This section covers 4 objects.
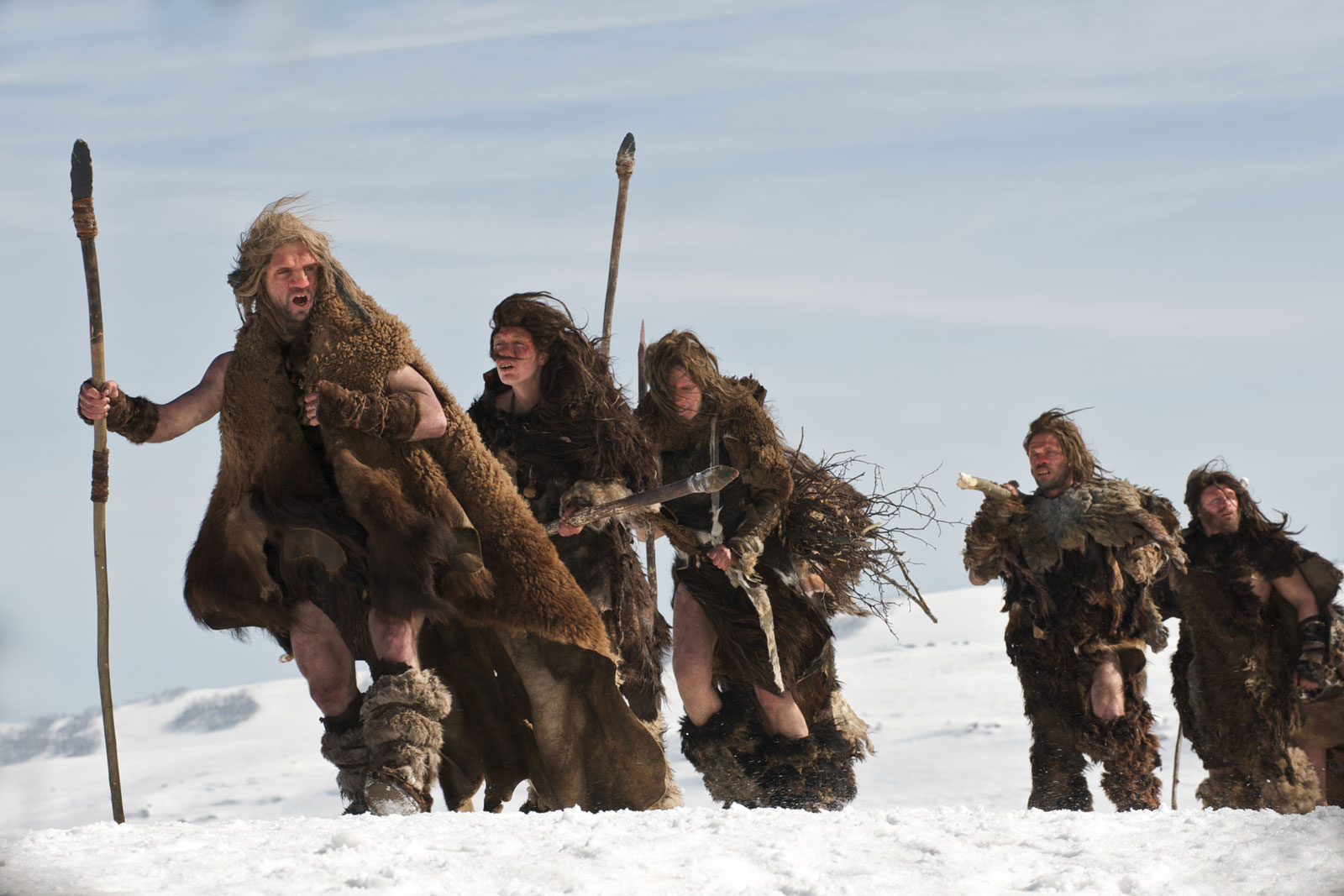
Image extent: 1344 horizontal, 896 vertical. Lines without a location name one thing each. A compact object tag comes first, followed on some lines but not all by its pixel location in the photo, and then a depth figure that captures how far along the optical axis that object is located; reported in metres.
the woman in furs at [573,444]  12.90
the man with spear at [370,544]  10.94
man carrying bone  14.73
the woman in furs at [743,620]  13.32
